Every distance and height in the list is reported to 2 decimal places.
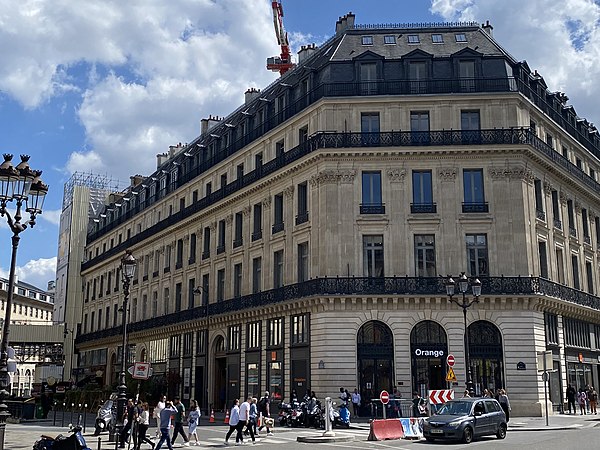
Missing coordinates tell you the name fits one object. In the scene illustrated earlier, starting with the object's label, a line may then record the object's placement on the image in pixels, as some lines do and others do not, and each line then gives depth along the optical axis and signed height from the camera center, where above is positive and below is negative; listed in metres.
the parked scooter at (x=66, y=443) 16.19 -1.65
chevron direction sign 26.62 -1.04
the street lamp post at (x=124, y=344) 21.39 +0.85
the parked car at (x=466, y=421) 21.78 -1.66
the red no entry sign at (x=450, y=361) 28.38 +0.30
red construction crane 69.69 +34.82
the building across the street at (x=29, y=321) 75.31 +7.48
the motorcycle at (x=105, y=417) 27.32 -1.83
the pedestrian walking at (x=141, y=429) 20.91 -1.74
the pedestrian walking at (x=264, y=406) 29.78 -1.54
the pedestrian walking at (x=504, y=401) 28.89 -1.35
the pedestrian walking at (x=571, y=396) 34.72 -1.39
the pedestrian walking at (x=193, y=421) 23.58 -1.73
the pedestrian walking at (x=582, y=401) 35.16 -1.66
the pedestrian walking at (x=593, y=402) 36.00 -1.75
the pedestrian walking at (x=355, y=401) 32.25 -1.46
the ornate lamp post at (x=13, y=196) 13.96 +3.56
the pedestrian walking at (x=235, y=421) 23.48 -1.70
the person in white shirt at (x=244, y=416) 23.58 -1.55
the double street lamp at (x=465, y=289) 27.64 +3.18
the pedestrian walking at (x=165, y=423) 20.34 -1.55
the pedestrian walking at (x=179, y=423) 22.52 -1.69
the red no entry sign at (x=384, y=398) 26.31 -1.08
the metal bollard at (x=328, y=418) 24.54 -1.74
